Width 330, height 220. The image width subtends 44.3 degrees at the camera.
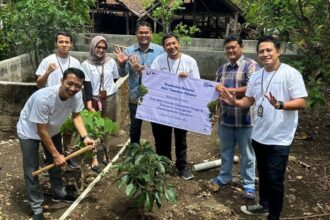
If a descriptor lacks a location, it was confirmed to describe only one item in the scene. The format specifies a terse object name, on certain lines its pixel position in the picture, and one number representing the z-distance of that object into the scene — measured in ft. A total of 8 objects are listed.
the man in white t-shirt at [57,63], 16.14
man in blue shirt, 15.74
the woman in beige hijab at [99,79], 16.60
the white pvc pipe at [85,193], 13.47
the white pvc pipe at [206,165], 17.97
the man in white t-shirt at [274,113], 11.60
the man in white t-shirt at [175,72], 14.92
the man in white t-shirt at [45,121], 12.64
